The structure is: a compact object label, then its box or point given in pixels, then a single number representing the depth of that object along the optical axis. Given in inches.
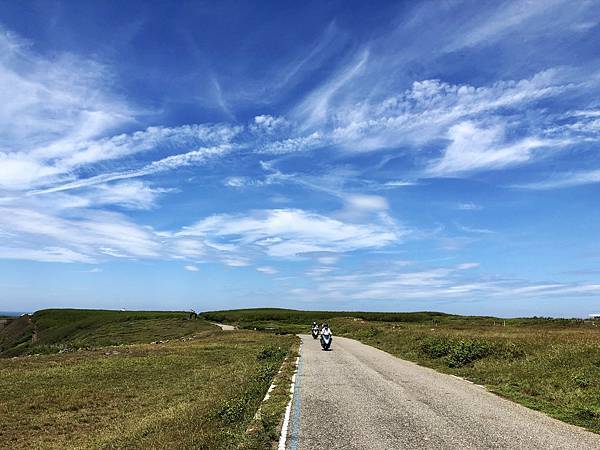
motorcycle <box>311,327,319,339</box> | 2255.7
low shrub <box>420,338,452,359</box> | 1200.2
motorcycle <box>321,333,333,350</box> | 1489.9
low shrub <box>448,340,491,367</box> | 1044.5
